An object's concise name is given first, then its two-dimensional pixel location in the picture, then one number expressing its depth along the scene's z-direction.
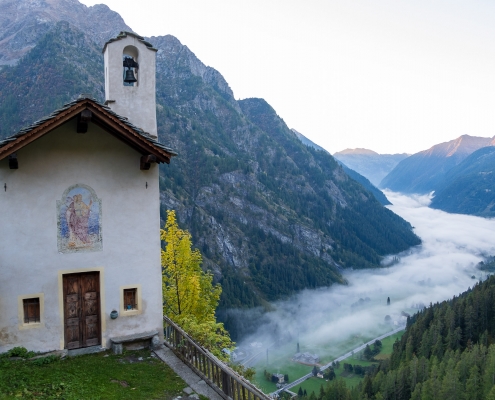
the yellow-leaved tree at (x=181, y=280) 23.44
